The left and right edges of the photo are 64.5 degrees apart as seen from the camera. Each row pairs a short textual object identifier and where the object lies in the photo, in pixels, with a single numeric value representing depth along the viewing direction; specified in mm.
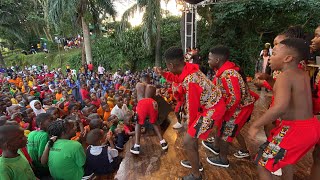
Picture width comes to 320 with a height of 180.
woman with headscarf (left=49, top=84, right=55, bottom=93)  7798
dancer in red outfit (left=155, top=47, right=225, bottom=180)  2590
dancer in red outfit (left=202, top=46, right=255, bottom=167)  2936
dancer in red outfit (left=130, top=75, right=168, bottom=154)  3820
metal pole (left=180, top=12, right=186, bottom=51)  12746
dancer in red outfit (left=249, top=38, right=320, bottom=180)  1828
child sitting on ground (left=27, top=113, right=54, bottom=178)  2797
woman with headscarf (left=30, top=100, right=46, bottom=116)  4701
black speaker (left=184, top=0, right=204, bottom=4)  9877
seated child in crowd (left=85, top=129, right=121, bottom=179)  2967
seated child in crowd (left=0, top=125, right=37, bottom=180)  1983
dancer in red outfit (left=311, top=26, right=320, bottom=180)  2238
